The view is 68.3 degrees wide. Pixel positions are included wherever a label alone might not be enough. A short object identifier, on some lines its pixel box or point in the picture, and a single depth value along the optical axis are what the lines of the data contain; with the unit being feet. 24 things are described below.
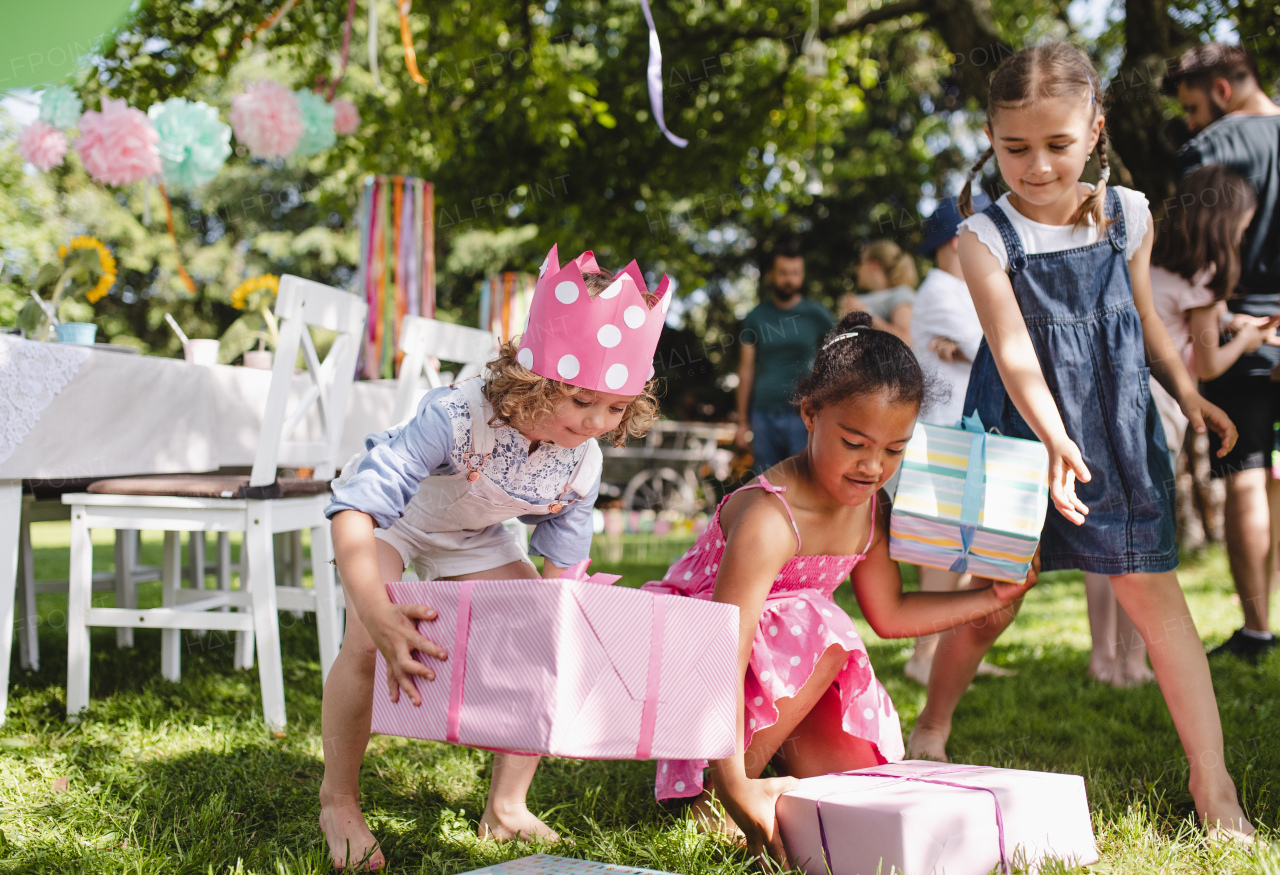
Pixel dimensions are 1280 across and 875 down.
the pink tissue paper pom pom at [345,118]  17.63
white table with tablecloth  7.77
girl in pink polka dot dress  5.63
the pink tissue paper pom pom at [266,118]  15.52
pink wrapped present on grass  4.72
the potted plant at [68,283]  10.36
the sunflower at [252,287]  12.48
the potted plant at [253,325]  12.14
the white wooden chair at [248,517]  8.21
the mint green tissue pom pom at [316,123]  16.37
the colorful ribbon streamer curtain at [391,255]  16.79
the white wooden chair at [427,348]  10.48
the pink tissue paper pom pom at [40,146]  12.84
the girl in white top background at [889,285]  13.43
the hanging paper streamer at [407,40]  14.65
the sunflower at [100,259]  10.75
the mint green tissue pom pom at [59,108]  13.65
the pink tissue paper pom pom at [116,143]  13.10
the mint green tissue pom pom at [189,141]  13.91
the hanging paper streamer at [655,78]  9.03
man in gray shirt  9.46
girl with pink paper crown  4.79
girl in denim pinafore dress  5.92
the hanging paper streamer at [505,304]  24.71
